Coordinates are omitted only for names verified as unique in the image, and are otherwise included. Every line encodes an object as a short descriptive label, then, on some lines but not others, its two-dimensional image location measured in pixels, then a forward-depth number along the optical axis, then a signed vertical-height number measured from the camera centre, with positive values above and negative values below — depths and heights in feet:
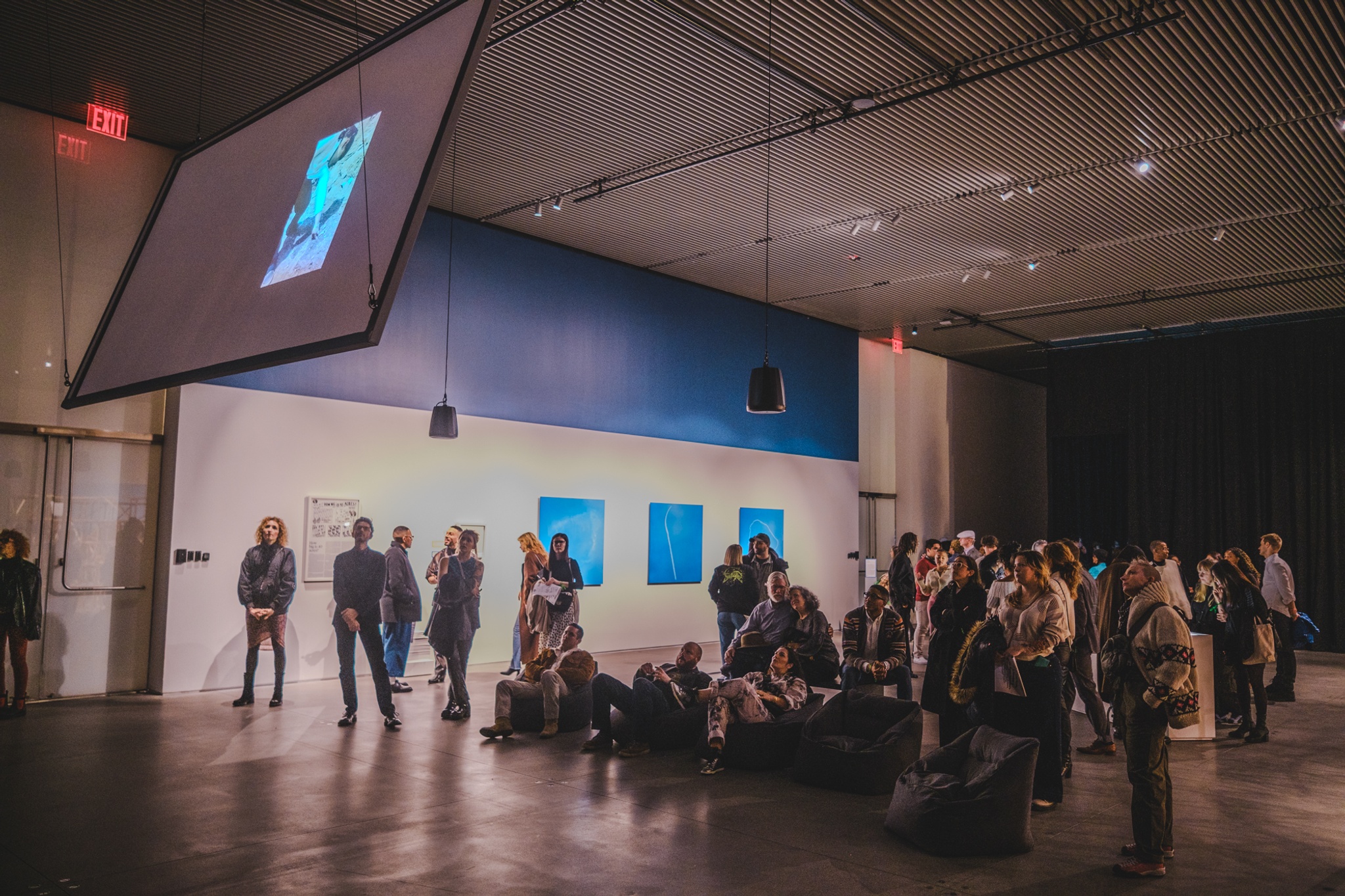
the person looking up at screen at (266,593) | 25.75 -1.84
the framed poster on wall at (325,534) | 30.27 -0.21
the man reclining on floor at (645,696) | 20.68 -3.70
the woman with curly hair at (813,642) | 22.82 -2.68
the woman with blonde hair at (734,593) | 30.40 -1.99
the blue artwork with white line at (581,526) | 36.37 +0.15
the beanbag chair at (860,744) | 17.61 -4.06
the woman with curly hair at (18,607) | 23.32 -2.08
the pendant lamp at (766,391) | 30.48 +4.58
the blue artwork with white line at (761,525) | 44.29 +0.37
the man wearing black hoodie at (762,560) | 32.58 -0.95
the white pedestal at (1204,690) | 23.27 -3.76
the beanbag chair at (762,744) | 19.27 -4.33
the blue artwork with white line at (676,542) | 40.37 -0.47
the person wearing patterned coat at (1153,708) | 13.26 -2.43
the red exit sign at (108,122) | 26.27 +11.38
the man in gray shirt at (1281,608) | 28.94 -2.13
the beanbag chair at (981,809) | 13.97 -4.10
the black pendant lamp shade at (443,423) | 30.63 +3.41
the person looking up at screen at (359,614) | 22.91 -2.12
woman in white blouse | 16.17 -2.06
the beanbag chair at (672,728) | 20.80 -4.35
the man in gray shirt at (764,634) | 23.61 -2.56
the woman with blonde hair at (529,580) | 27.45 -1.49
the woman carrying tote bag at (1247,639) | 23.18 -2.49
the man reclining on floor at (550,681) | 22.25 -3.71
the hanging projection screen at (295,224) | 11.92 +4.53
